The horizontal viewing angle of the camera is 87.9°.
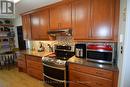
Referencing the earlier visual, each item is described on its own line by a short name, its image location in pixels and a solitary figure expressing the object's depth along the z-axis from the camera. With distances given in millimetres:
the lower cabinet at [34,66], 2097
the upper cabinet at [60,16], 1744
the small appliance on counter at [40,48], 2476
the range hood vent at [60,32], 1745
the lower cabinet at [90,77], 1258
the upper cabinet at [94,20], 1342
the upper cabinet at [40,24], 2102
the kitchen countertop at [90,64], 1268
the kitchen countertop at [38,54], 2049
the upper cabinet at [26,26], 2509
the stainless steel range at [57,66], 1665
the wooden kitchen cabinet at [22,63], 2506
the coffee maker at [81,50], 1716
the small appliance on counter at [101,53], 1353
